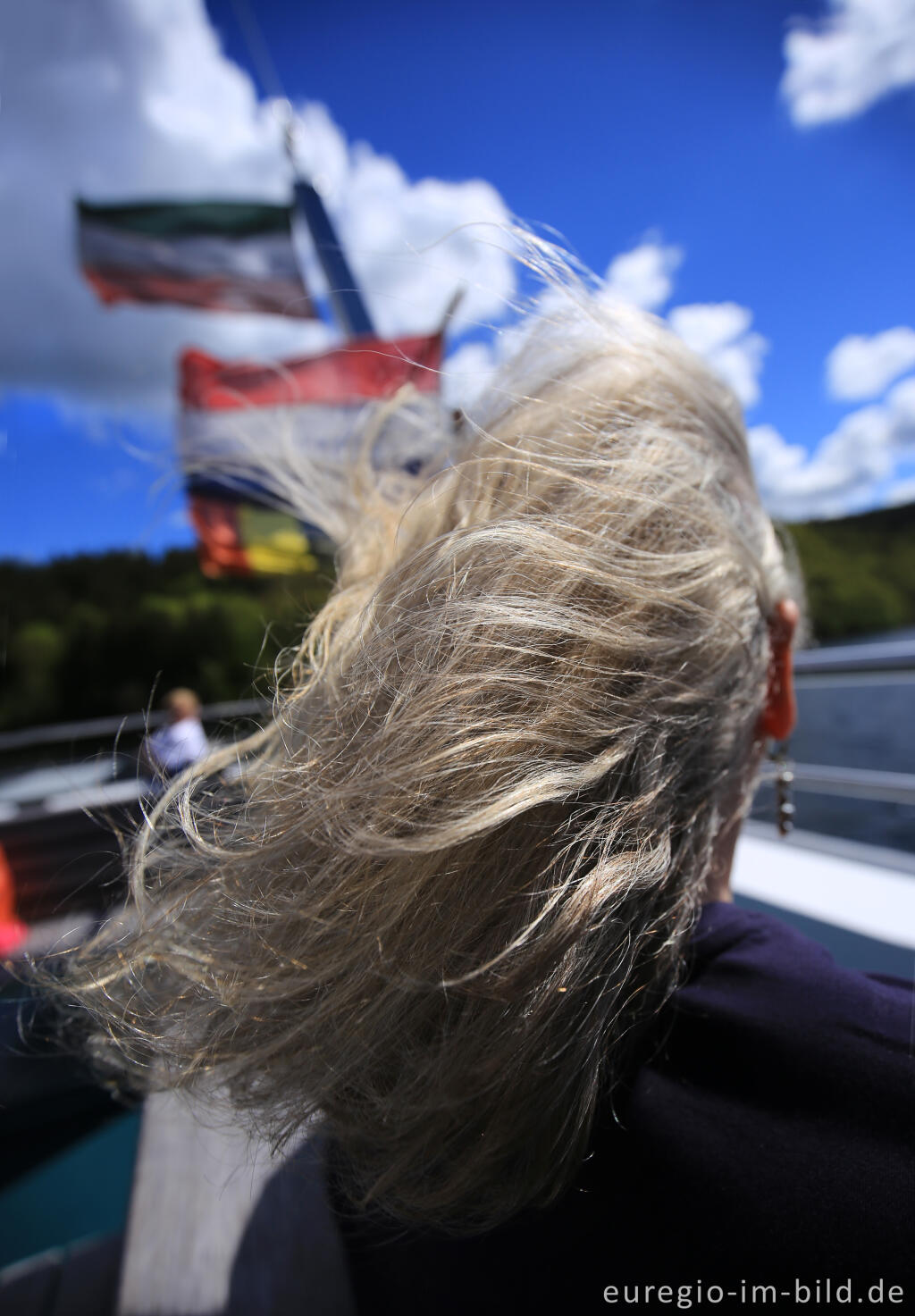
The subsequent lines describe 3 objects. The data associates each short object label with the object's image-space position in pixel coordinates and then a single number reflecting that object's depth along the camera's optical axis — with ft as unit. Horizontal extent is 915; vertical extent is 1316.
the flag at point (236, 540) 17.04
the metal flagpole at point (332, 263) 12.10
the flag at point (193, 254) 18.13
